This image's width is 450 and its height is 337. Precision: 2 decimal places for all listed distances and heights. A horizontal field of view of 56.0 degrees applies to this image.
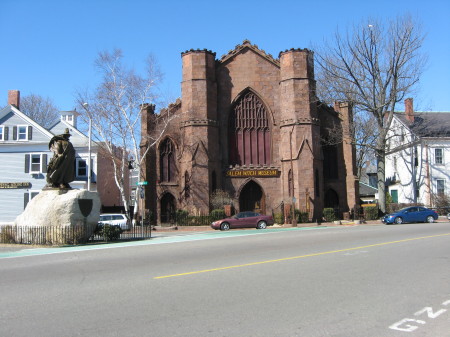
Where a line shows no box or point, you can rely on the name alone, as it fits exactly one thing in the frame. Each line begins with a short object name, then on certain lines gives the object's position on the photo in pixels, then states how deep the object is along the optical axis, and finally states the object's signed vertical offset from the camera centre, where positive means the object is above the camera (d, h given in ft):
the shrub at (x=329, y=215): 110.01 -4.28
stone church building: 111.34 +16.20
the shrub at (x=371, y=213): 113.38 -4.13
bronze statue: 59.82 +5.92
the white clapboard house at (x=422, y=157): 134.10 +12.91
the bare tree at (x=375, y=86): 113.39 +31.15
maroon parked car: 90.43 -4.54
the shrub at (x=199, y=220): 102.22 -4.54
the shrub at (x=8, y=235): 60.13 -4.11
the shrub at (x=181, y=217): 103.55 -3.69
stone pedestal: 56.46 -1.78
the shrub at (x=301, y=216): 105.09 -4.22
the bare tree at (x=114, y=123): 98.17 +19.02
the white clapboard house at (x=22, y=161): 114.83 +12.24
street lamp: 96.04 +17.30
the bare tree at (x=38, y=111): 164.55 +36.90
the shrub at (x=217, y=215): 103.50 -3.35
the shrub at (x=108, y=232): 62.49 -4.15
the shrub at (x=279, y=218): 105.60 -4.59
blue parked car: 96.63 -4.33
